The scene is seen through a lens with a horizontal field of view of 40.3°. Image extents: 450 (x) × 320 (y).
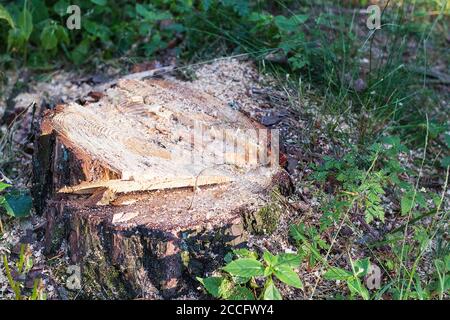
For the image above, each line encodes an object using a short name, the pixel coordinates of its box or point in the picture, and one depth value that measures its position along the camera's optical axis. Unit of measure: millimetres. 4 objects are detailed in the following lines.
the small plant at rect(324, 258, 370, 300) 1907
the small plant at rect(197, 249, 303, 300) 1810
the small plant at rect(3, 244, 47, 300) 2020
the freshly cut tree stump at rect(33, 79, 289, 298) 2010
